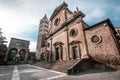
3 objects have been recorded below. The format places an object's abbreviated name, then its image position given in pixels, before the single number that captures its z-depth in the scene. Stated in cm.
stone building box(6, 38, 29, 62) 2760
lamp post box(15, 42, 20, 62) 2774
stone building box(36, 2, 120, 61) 988
